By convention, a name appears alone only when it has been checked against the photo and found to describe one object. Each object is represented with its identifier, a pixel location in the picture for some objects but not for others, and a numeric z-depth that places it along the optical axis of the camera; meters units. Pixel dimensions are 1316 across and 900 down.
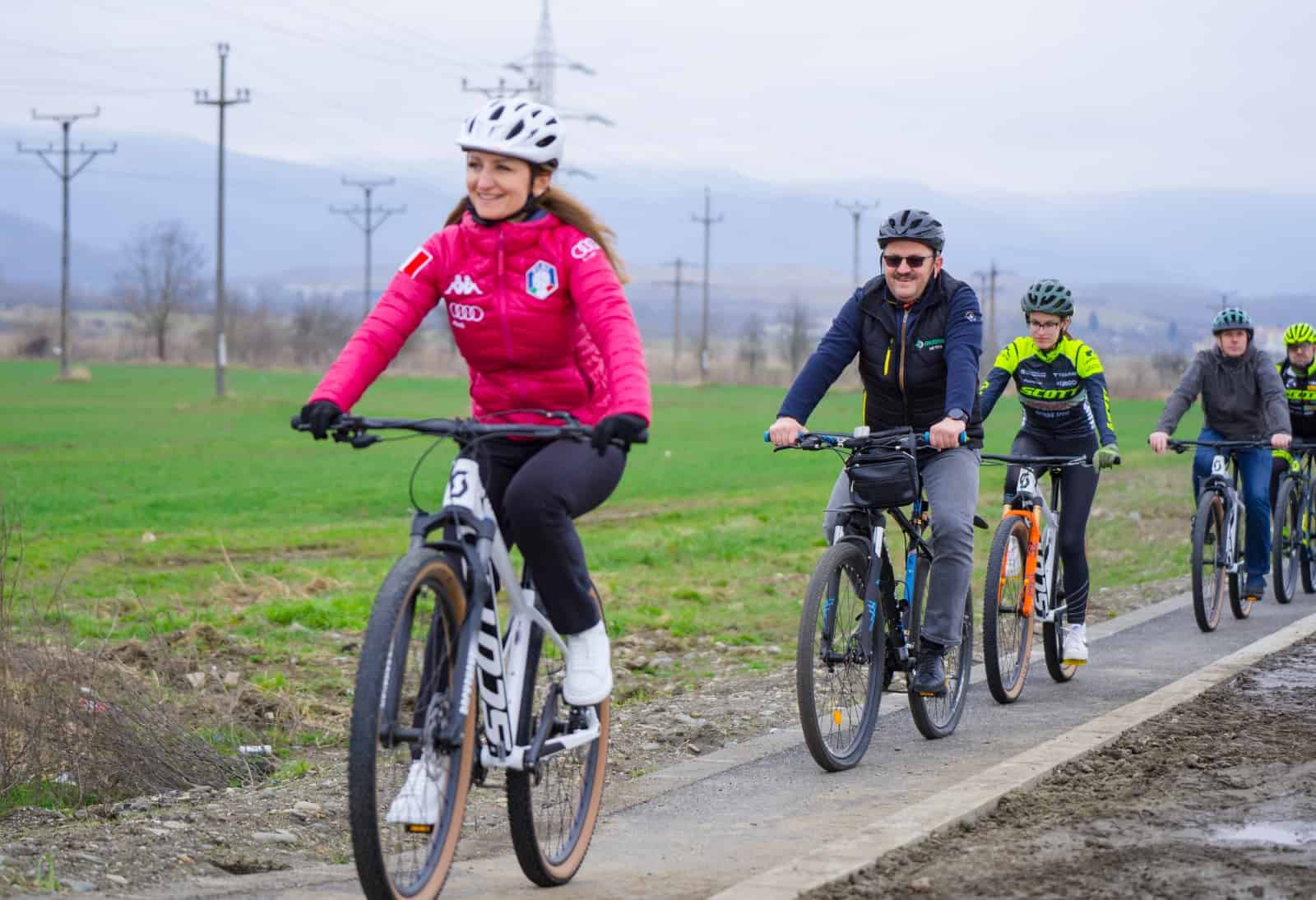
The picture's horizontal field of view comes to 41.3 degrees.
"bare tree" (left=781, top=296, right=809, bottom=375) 109.91
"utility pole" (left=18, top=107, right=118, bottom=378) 69.69
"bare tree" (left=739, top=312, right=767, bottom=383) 95.80
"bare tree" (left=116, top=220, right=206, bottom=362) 109.56
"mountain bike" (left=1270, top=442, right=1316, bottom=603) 13.33
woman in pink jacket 4.98
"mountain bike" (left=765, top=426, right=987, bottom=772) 6.95
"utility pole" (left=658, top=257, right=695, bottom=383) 93.75
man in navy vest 7.52
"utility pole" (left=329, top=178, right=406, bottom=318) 81.04
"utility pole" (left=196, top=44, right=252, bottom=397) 51.41
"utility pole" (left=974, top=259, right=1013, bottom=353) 89.62
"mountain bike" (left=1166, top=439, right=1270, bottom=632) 11.59
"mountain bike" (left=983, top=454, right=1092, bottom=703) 8.86
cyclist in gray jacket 12.16
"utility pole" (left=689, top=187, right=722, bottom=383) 87.38
